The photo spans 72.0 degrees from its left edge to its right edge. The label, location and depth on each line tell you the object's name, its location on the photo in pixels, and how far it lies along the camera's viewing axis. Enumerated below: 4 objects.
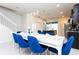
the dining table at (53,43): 1.39
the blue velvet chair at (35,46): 1.69
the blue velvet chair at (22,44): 2.09
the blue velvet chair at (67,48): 1.54
